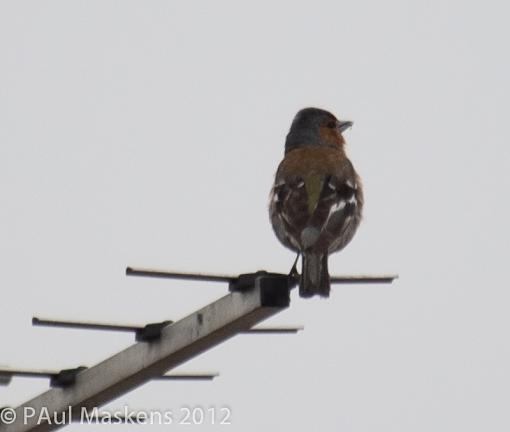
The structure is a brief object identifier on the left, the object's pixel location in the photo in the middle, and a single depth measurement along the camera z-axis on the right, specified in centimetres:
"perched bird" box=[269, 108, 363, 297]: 1661
